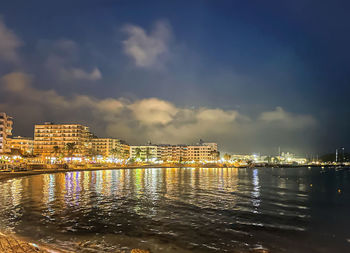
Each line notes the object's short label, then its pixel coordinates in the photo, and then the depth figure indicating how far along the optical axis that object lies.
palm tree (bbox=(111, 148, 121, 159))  192.38
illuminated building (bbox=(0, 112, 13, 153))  115.79
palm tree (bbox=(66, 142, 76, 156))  135.50
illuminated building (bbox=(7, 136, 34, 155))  172.00
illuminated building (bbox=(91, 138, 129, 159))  192.80
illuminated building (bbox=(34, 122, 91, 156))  176.12
